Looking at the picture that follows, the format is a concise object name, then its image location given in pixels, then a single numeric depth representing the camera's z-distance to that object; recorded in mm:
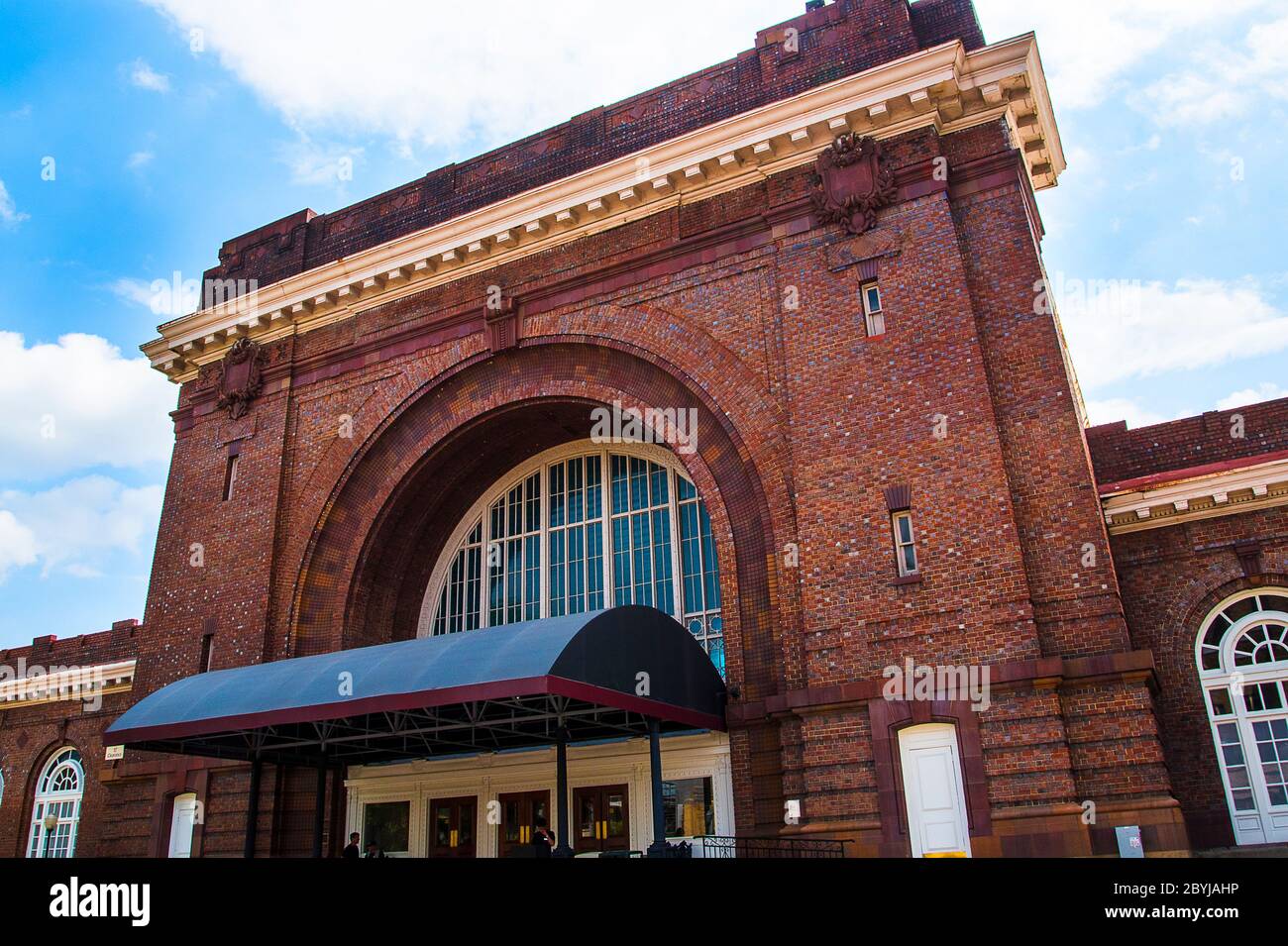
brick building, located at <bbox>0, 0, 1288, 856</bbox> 15227
